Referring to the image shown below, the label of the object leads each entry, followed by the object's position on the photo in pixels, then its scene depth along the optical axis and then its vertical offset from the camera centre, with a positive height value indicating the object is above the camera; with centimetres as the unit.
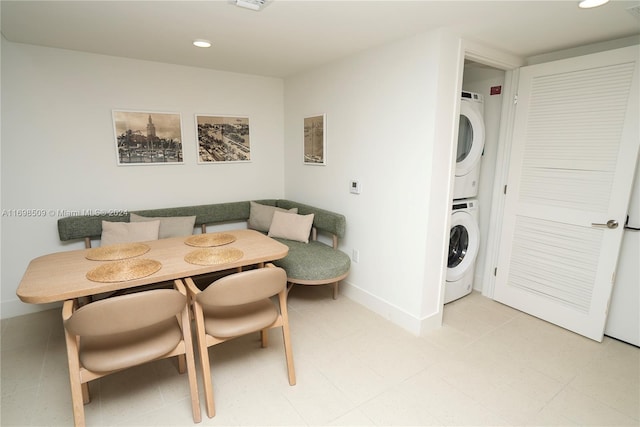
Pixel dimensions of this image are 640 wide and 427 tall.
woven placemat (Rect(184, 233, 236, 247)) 244 -66
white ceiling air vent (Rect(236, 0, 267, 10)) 183 +85
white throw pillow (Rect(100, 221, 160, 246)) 287 -71
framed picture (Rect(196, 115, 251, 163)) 356 +16
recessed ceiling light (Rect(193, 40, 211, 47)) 253 +86
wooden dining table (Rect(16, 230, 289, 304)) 164 -69
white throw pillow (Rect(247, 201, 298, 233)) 369 -71
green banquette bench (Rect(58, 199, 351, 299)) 285 -75
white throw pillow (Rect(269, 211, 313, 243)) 332 -75
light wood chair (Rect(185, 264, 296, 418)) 170 -96
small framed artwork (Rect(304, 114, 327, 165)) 335 +14
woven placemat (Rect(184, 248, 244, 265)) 206 -68
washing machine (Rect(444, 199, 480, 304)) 304 -91
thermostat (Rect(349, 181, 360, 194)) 302 -31
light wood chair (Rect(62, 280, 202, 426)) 143 -97
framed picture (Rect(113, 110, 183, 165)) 312 +15
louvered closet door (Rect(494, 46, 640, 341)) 230 -22
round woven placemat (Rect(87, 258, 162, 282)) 178 -68
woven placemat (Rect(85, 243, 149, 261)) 212 -67
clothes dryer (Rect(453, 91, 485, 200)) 285 +9
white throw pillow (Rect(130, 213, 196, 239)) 312 -70
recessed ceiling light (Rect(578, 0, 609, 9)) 172 +81
